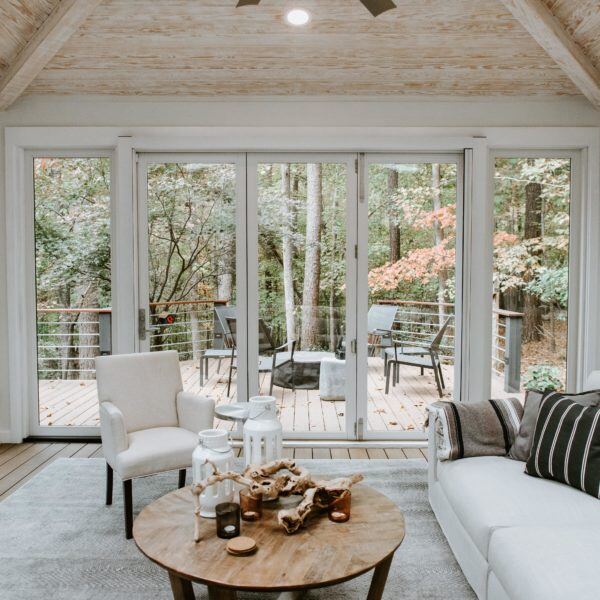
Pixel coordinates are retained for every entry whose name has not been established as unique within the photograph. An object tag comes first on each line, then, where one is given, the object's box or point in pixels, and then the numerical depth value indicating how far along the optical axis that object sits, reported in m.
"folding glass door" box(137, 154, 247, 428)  4.17
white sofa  1.65
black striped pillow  2.20
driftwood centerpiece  1.94
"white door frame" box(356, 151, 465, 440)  4.14
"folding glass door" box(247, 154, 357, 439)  4.16
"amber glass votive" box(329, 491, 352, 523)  2.07
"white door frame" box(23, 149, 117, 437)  4.23
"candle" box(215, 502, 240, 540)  1.91
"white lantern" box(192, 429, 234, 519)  2.07
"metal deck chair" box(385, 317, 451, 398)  4.25
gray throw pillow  2.50
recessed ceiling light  3.27
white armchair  2.80
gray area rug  2.25
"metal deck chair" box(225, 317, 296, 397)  4.21
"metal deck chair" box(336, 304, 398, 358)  4.20
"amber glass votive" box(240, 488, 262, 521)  2.08
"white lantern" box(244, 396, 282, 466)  2.33
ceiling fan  2.20
